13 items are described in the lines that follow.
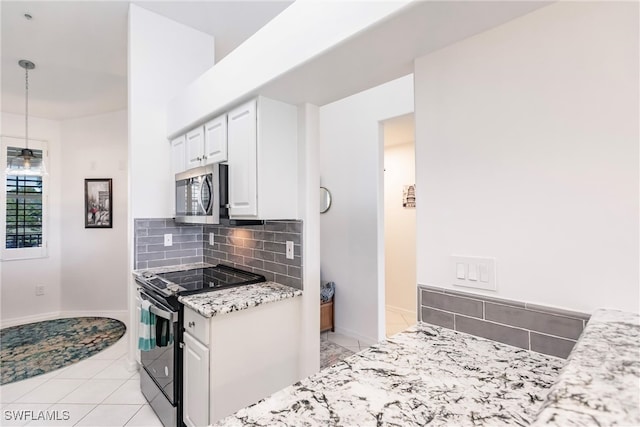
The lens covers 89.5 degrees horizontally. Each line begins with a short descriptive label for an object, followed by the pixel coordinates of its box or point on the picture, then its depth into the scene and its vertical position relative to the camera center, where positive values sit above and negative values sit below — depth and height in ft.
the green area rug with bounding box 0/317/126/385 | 9.50 -4.44
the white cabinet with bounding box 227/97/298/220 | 6.53 +1.18
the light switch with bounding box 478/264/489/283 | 4.05 -0.74
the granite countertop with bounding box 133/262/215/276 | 8.83 -1.51
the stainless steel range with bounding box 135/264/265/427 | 6.18 -2.19
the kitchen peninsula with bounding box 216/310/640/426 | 1.72 -1.57
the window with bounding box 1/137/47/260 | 13.91 +0.30
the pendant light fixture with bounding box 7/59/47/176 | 13.94 +2.30
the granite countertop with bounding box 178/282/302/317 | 5.63 -1.59
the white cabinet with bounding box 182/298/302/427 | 5.56 -2.66
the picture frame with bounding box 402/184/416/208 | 14.17 +0.83
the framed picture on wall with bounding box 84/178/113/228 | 14.70 +0.66
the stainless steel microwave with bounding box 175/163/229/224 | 7.13 +0.51
